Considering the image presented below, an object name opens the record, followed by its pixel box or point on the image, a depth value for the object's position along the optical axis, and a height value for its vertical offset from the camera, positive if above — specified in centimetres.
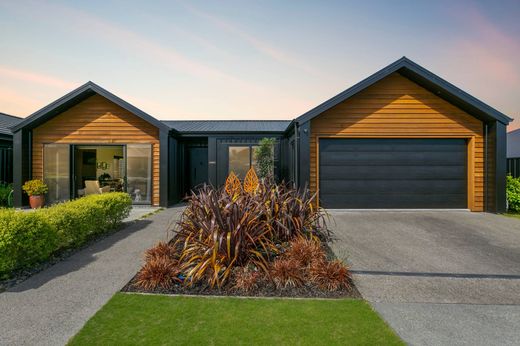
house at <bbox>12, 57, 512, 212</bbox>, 923 +103
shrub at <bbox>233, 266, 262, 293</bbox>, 341 -129
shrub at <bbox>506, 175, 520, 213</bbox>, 934 -65
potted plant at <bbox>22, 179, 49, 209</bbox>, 1013 -62
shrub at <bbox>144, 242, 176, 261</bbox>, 421 -117
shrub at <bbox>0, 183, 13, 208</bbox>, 1050 -78
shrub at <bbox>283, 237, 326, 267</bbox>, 395 -113
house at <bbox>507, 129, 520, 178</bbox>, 1231 +140
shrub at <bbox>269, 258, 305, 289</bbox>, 351 -126
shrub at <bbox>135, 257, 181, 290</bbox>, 349 -127
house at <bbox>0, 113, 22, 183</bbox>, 1143 +76
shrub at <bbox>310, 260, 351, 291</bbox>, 348 -128
